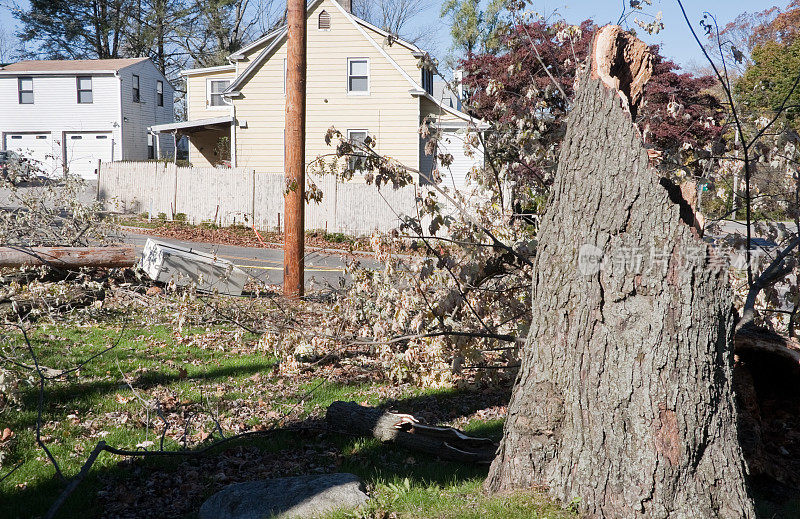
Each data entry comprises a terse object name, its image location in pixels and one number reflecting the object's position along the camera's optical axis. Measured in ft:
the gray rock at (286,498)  12.60
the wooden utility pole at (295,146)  31.24
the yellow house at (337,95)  80.43
